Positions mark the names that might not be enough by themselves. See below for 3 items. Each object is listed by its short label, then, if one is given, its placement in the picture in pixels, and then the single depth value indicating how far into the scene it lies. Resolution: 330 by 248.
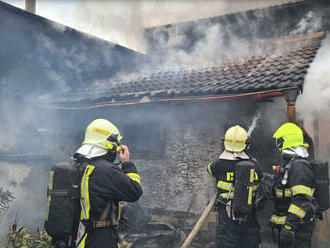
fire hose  4.97
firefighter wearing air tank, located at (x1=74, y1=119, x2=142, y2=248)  2.96
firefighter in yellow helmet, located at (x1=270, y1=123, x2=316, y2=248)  3.70
